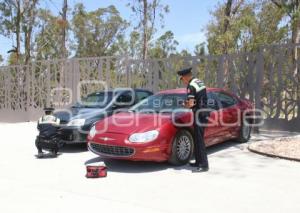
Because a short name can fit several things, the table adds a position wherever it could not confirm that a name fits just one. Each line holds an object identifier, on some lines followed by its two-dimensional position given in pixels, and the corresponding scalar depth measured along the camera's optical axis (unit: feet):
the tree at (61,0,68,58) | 81.23
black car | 32.17
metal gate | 40.42
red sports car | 24.53
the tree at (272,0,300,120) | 39.45
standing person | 24.73
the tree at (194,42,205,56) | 107.63
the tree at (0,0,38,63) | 83.30
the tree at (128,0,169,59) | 97.33
